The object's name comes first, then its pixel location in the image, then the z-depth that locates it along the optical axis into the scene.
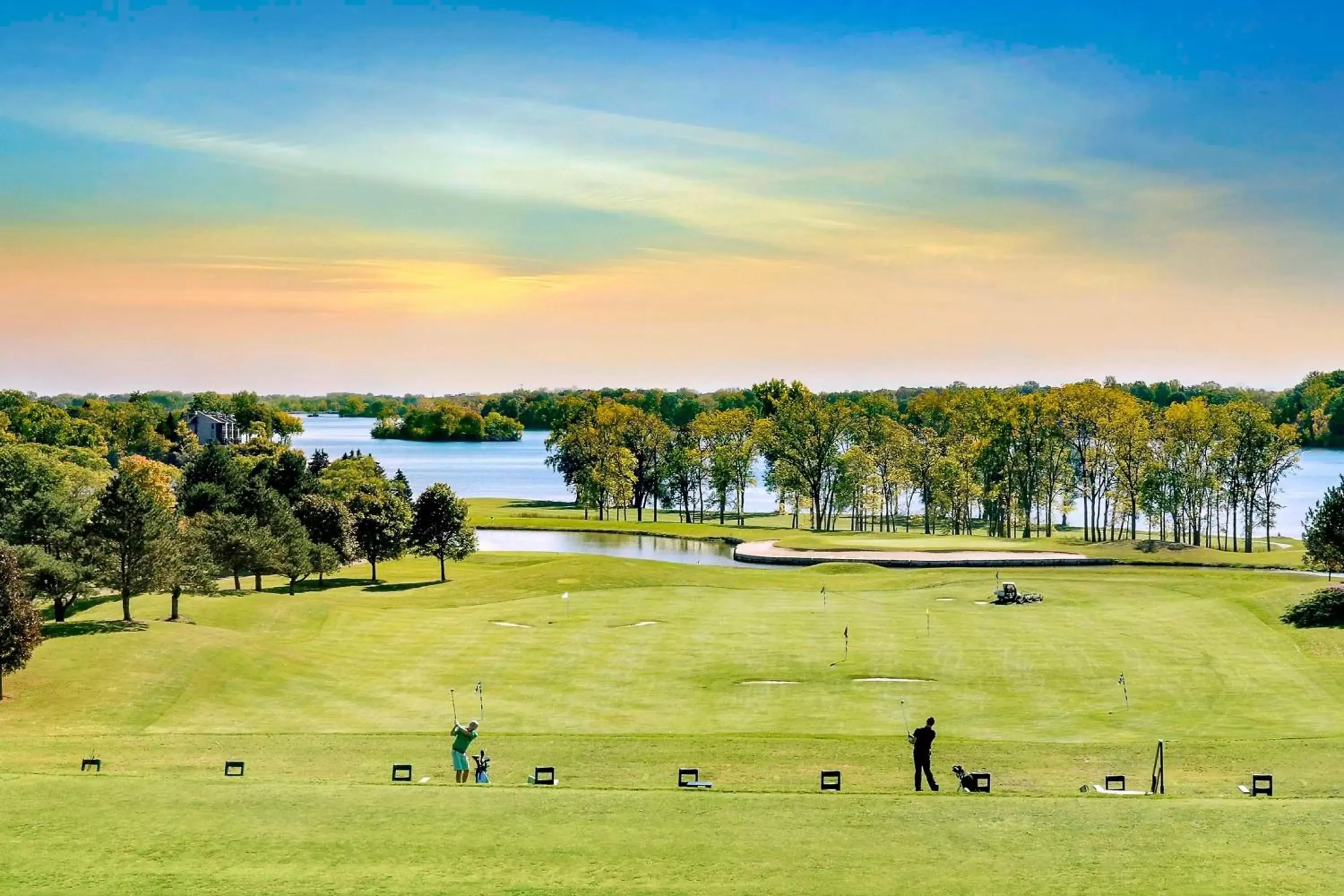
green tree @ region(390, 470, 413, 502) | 101.22
